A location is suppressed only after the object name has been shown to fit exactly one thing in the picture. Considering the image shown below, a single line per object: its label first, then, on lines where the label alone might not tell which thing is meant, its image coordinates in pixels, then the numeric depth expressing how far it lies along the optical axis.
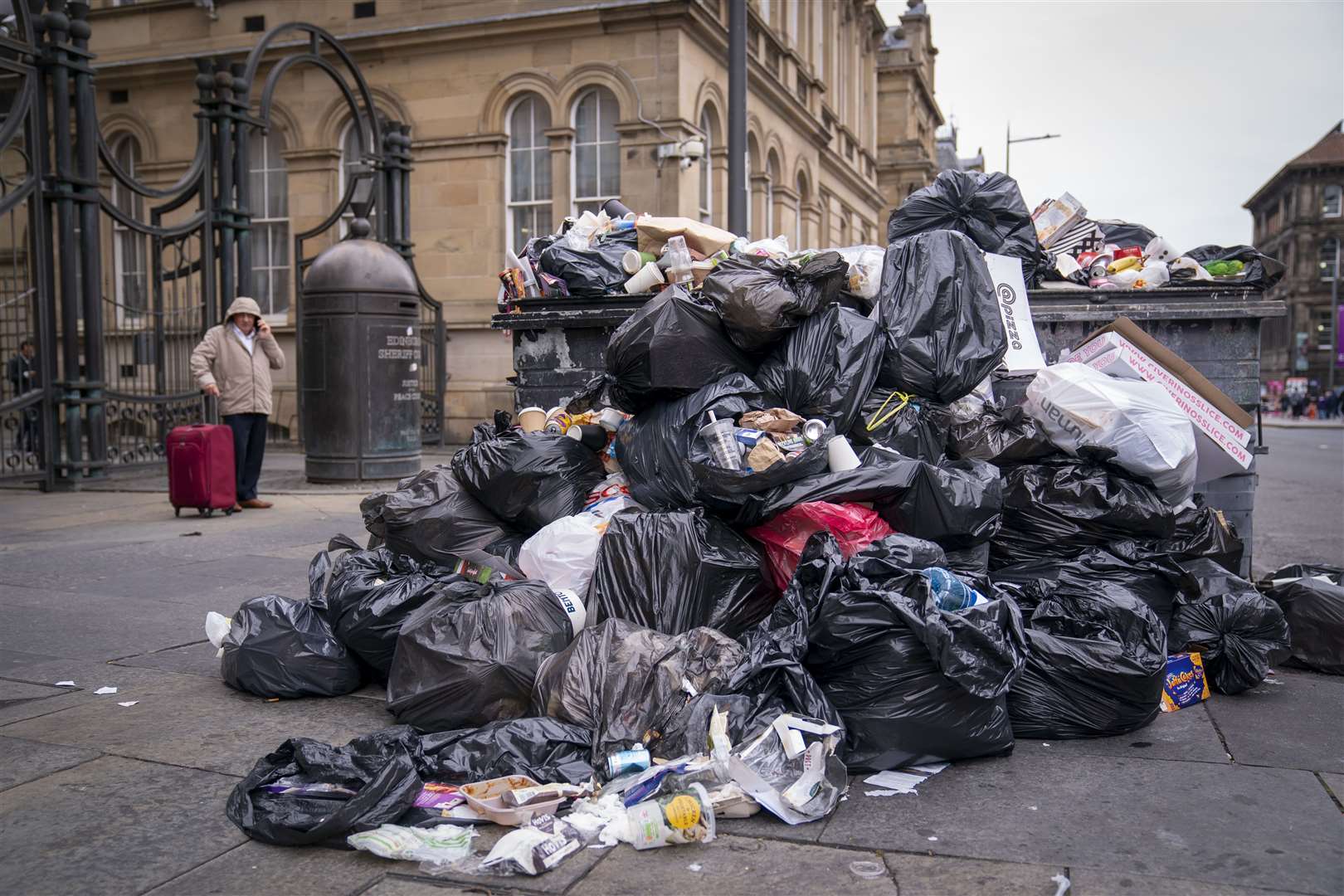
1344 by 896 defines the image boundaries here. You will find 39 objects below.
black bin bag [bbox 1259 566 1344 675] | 4.15
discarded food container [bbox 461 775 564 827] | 2.69
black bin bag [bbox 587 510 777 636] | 3.66
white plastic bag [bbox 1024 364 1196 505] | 4.12
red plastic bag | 3.61
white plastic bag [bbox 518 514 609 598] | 3.83
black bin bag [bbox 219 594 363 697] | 3.79
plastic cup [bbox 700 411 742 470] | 3.74
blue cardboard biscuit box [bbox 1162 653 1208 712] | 3.68
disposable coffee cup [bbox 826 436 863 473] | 3.84
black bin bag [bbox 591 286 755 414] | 4.20
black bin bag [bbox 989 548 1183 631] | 3.72
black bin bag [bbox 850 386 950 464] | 4.16
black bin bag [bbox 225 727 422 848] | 2.62
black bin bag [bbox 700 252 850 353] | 4.14
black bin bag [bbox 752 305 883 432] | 4.14
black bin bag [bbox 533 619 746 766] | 3.11
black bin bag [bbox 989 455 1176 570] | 4.01
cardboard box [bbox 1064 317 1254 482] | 4.61
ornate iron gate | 9.20
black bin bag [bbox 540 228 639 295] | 5.52
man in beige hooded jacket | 8.12
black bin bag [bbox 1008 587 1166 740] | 3.32
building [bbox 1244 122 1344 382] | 65.62
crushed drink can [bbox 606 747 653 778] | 2.92
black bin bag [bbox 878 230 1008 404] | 4.37
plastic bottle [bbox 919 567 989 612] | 3.20
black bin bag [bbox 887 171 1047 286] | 5.23
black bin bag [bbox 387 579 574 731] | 3.33
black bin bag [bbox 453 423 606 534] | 4.31
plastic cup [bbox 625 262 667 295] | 5.36
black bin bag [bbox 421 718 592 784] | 2.94
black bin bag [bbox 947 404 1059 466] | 4.25
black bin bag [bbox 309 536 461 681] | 3.75
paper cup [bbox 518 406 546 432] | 4.90
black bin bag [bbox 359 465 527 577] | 4.29
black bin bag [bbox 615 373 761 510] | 4.05
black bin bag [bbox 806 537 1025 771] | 3.03
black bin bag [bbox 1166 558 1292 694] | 3.82
